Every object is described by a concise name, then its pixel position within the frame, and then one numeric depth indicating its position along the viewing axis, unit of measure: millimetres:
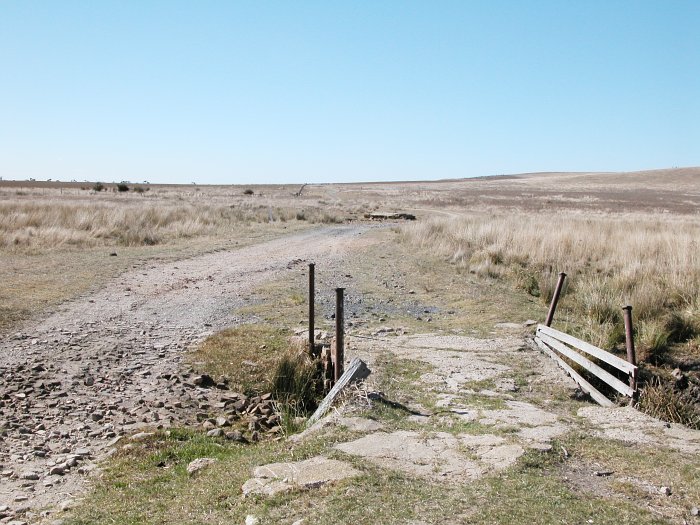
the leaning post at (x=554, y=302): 9516
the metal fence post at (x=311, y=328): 8820
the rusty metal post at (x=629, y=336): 6953
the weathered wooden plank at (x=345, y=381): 6562
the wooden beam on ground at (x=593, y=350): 6795
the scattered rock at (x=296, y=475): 4625
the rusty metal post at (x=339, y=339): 7543
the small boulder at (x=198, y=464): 5389
